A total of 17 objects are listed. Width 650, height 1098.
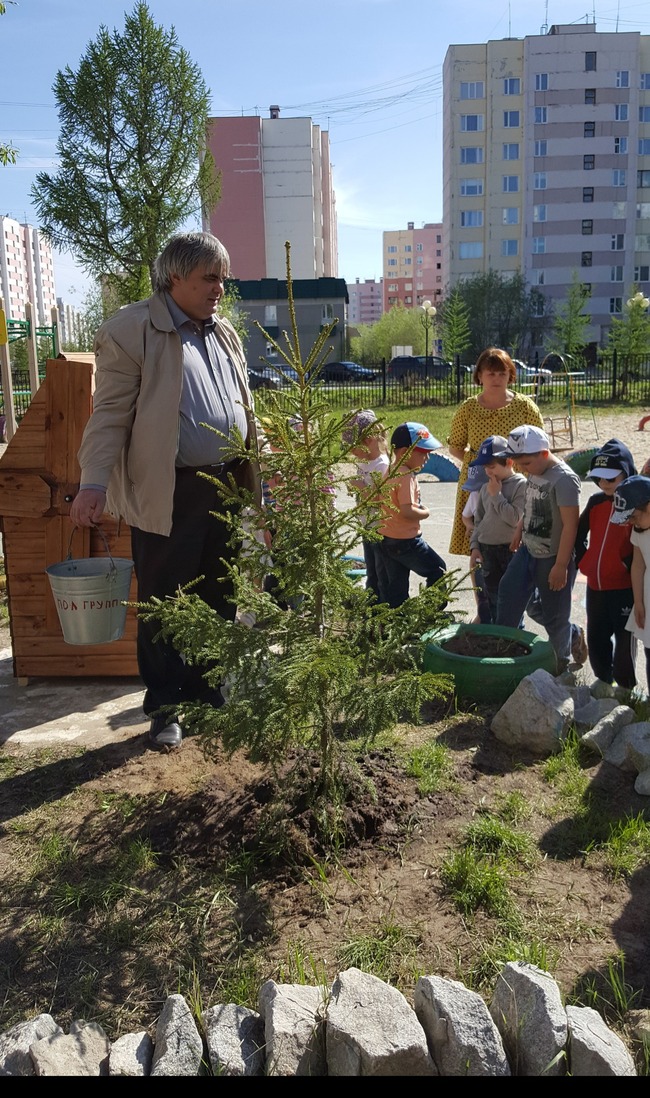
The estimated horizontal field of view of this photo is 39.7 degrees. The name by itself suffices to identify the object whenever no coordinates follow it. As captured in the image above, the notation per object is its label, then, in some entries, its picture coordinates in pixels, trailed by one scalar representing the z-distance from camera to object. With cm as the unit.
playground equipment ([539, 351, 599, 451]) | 1836
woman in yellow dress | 498
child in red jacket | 423
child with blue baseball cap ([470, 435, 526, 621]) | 465
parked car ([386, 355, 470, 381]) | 3641
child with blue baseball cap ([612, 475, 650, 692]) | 385
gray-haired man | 347
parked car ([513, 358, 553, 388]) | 2619
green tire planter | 394
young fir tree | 275
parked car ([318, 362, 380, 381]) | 3362
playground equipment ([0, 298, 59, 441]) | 907
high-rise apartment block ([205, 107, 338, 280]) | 7112
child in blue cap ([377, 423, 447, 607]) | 484
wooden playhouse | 457
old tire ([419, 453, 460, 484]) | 1014
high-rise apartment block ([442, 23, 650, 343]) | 6203
